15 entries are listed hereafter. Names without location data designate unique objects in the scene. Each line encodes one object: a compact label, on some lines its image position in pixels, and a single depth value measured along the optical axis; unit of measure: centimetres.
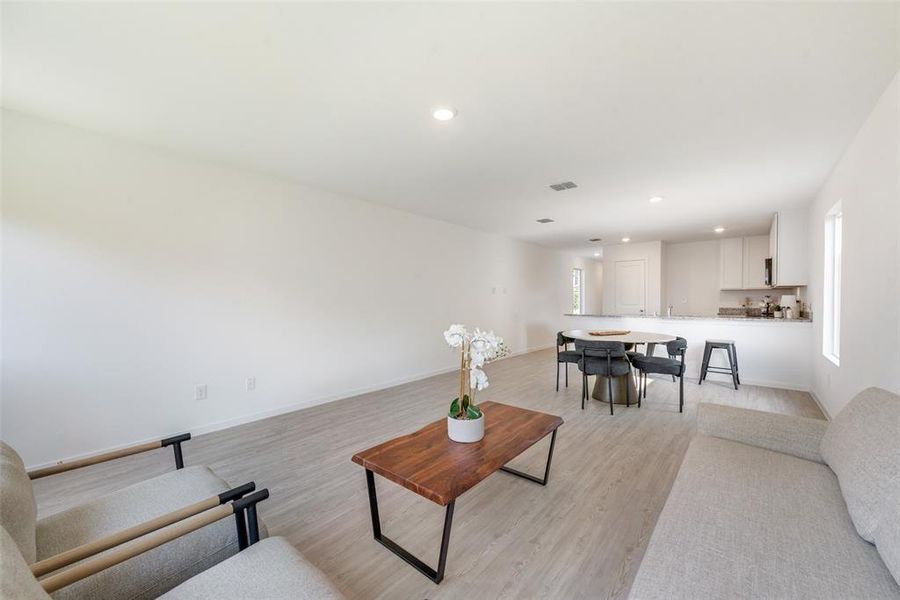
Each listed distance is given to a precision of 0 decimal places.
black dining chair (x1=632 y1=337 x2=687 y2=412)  392
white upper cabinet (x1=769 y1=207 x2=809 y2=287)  486
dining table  412
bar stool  474
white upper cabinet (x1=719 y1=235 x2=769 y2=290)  702
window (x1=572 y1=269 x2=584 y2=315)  1050
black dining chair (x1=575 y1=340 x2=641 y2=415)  385
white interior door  781
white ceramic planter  192
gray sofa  101
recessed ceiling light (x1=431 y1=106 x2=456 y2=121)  241
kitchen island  465
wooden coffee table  153
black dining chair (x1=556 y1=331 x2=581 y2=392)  445
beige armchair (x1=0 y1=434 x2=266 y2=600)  105
